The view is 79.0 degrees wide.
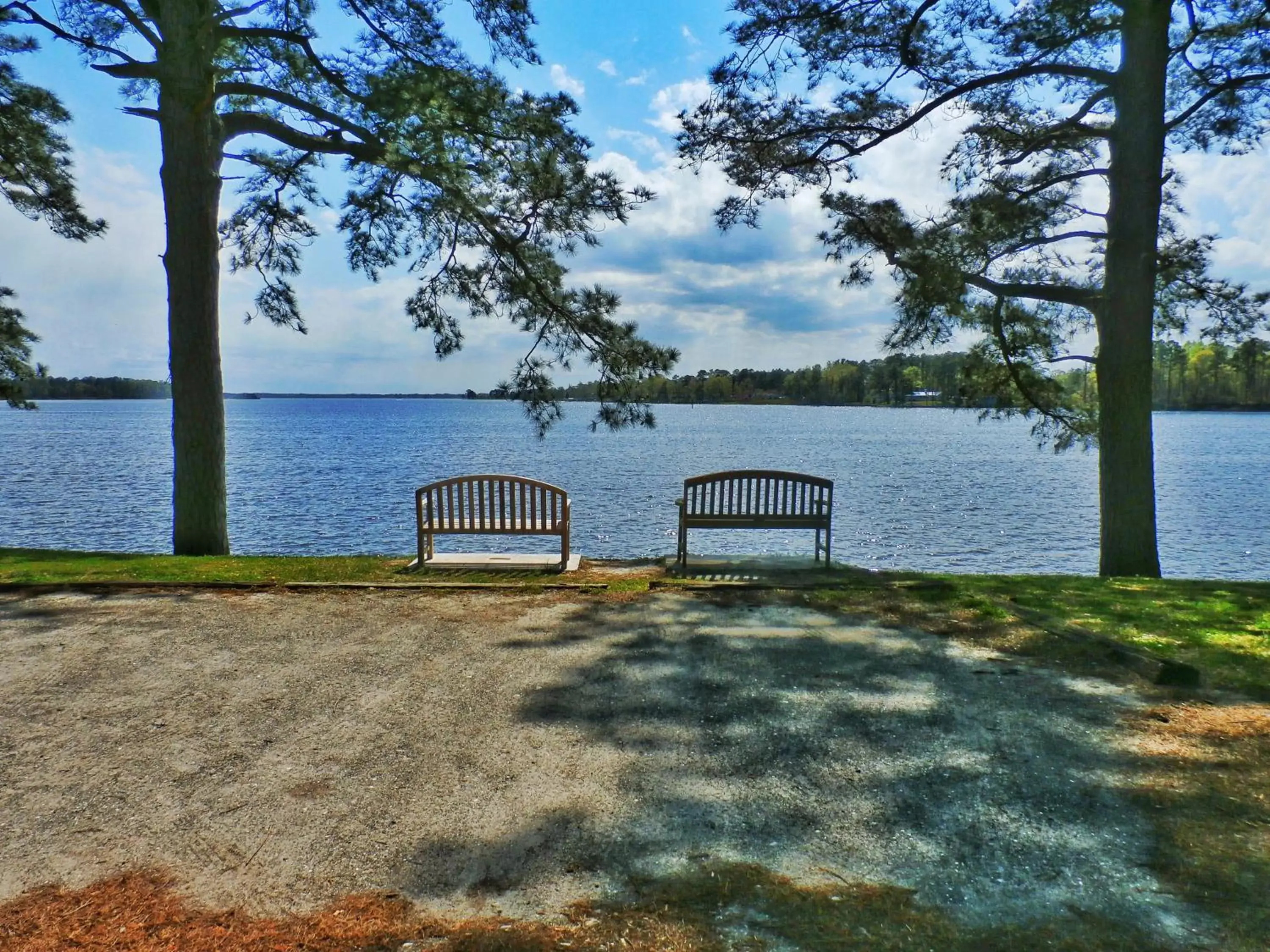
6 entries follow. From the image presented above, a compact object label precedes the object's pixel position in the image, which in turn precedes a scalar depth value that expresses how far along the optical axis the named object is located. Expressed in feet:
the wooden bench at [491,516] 29.25
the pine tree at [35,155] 39.96
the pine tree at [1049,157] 30.94
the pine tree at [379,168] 31.81
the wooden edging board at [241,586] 23.75
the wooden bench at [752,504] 29.12
